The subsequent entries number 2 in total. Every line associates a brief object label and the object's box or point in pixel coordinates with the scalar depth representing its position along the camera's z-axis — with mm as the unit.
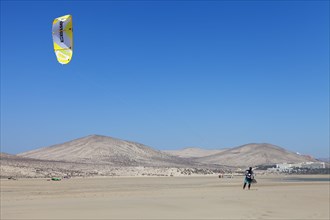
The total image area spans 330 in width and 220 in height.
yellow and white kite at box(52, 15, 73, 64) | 15930
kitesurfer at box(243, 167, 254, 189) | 25641
